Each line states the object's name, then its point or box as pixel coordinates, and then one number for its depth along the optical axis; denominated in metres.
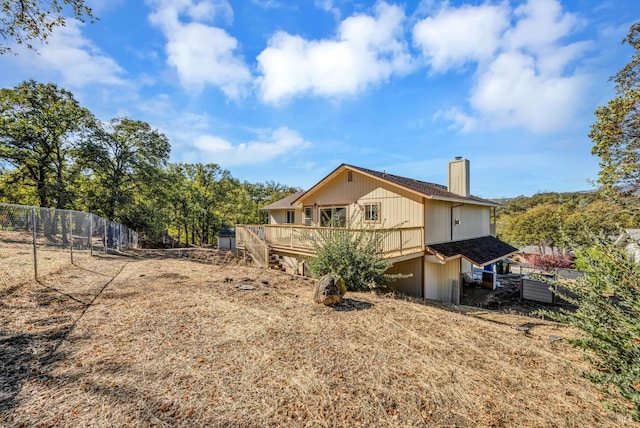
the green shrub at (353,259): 7.81
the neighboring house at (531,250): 25.85
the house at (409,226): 10.72
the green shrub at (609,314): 2.62
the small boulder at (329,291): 5.94
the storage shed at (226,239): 21.94
